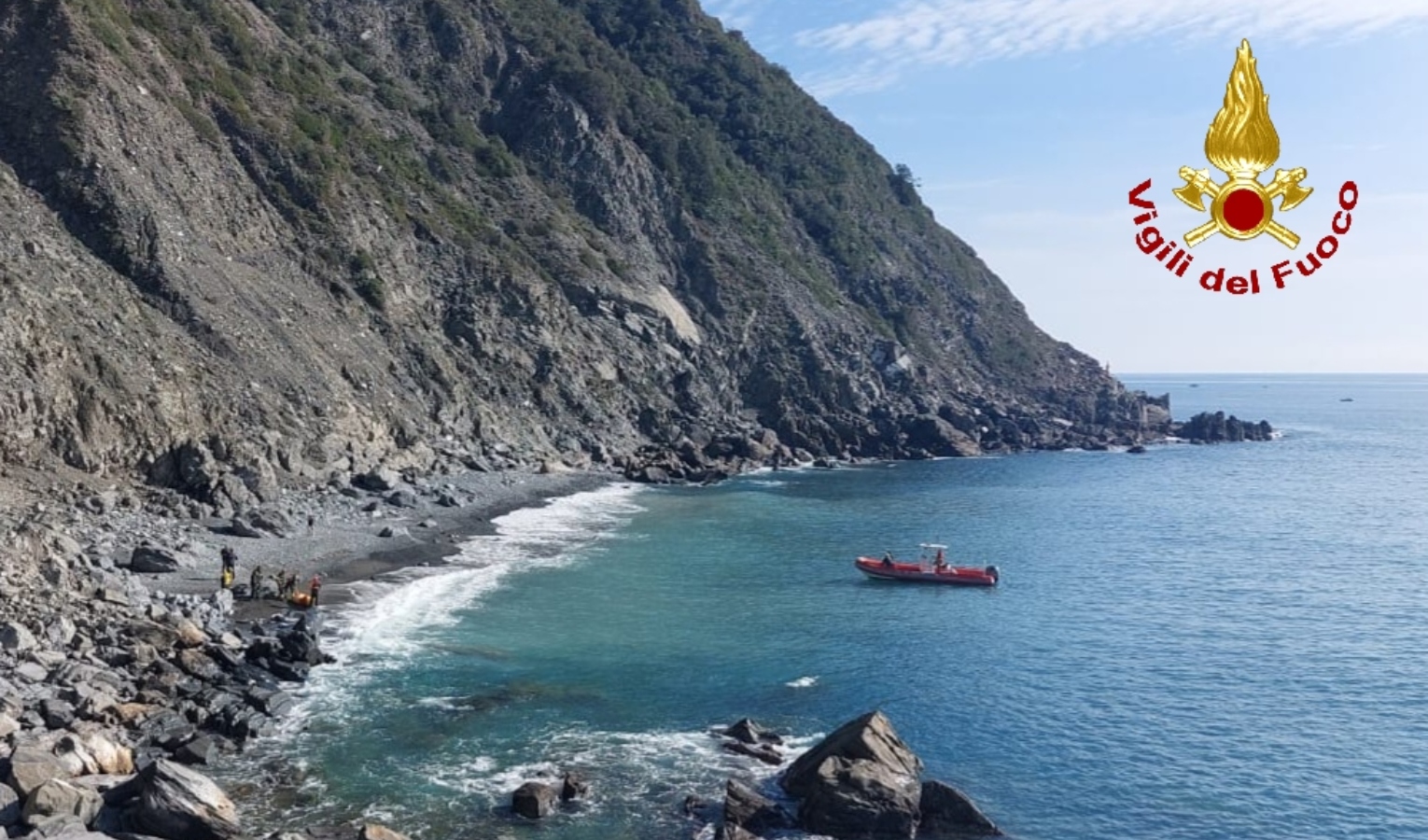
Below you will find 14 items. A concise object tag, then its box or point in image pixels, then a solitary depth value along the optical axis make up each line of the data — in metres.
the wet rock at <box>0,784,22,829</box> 22.91
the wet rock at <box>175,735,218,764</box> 27.88
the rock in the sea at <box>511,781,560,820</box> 26.38
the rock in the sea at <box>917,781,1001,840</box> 26.62
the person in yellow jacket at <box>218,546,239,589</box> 42.59
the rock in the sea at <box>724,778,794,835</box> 26.27
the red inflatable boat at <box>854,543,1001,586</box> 55.59
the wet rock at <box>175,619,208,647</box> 34.69
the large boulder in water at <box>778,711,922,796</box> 27.98
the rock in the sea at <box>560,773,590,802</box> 27.39
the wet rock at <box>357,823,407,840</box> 23.69
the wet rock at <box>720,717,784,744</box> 31.59
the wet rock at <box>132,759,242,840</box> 23.38
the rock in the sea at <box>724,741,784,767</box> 30.27
